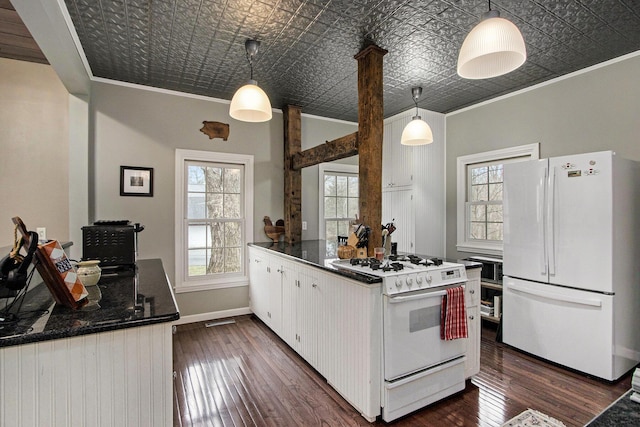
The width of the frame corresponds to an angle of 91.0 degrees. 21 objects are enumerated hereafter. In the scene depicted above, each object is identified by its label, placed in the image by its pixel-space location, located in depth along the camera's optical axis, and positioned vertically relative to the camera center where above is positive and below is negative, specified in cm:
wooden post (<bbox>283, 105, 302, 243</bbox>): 420 +50
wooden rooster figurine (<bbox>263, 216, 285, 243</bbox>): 423 -22
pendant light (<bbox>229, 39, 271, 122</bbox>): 236 +85
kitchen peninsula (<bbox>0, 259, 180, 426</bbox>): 114 -59
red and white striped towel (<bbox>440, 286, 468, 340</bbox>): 220 -72
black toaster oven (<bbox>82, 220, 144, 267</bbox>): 233 -24
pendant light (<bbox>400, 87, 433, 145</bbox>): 312 +80
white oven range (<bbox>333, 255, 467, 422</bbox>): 202 -84
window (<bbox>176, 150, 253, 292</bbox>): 378 -6
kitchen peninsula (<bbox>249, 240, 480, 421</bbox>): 201 -87
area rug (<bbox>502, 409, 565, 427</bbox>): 199 -134
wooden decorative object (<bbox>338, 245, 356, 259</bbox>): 264 -33
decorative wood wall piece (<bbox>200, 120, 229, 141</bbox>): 389 +105
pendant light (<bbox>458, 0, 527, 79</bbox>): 153 +86
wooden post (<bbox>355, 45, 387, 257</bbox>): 266 +60
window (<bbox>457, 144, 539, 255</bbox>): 393 +19
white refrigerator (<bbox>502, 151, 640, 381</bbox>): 249 -40
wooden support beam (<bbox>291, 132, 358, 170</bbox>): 295 +66
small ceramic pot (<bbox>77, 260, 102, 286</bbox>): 181 -34
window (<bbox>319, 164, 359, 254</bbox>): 471 +23
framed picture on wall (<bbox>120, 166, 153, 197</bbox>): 347 +36
